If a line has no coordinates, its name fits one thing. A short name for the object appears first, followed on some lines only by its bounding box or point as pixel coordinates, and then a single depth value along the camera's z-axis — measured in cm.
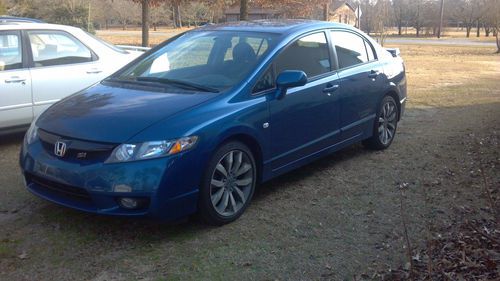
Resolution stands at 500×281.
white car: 646
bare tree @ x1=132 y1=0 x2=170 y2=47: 2103
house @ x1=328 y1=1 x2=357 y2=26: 6970
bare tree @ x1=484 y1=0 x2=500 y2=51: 2806
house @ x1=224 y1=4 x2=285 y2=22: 2461
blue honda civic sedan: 387
